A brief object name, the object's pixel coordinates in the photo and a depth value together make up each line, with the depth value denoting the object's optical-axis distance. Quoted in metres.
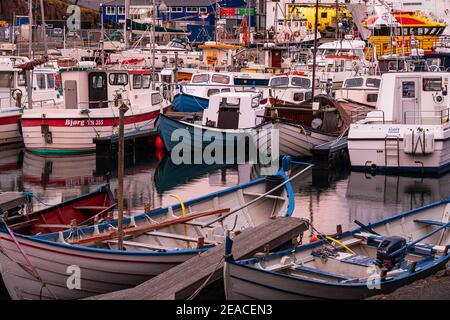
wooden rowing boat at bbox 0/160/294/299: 11.95
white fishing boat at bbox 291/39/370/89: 38.94
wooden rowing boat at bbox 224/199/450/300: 10.76
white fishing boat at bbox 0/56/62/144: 30.14
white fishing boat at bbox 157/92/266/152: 27.09
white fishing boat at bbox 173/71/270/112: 35.16
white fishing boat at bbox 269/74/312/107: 33.06
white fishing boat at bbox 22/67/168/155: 28.08
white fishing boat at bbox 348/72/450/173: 23.95
